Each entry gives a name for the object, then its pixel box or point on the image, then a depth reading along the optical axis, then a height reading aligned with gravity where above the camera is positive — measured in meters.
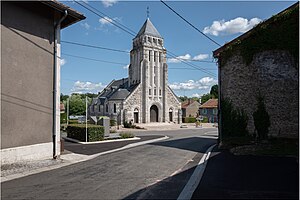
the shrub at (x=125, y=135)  19.98 -2.59
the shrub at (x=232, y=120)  12.77 -0.86
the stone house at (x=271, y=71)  10.94 +1.76
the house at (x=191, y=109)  62.75 -0.97
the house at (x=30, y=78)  8.20 +1.06
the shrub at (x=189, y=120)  51.09 -3.21
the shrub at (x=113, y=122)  40.56 -2.91
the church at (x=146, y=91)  42.59 +2.82
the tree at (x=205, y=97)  98.38 +3.68
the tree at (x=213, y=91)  89.88 +5.69
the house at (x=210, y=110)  55.81 -1.18
